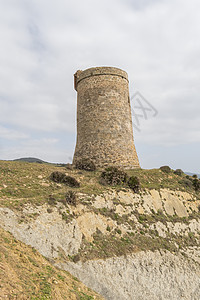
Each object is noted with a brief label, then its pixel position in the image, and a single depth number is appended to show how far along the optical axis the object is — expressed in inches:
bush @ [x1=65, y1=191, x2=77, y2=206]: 610.1
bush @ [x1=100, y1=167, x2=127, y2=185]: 822.7
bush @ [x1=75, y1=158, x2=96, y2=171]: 951.8
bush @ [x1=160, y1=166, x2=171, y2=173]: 1084.8
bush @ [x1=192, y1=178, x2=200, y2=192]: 1063.6
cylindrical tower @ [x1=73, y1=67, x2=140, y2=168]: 1022.6
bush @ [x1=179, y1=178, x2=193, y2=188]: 1035.1
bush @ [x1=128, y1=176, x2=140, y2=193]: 819.4
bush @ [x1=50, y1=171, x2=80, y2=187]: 746.1
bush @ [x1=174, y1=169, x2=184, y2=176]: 1119.0
